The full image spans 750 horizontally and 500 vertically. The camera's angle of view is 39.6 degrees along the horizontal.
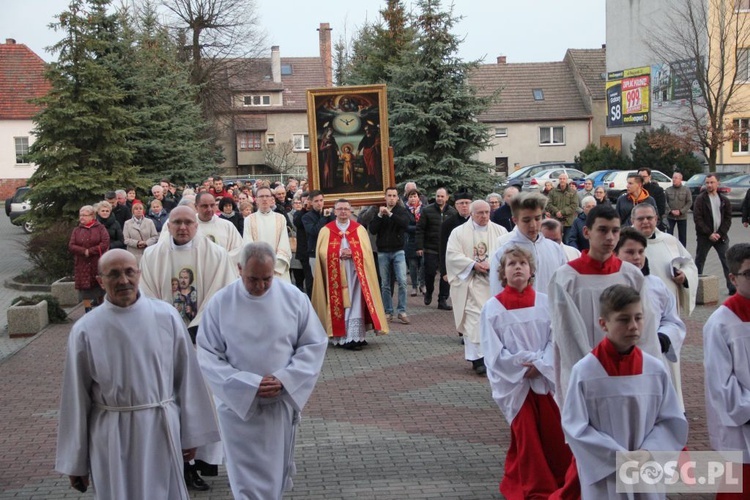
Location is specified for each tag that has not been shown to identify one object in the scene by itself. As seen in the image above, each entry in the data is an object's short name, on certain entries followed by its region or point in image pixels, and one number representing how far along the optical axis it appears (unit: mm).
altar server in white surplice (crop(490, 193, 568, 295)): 8320
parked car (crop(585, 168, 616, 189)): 40700
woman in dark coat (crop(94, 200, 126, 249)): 16719
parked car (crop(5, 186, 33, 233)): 40219
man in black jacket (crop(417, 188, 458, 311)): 16812
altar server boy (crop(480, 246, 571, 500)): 7160
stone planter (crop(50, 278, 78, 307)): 19047
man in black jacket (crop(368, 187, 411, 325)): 15758
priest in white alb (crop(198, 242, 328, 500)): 6223
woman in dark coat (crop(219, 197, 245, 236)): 16047
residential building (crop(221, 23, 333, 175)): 70188
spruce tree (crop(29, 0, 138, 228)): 24859
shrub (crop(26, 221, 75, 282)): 20922
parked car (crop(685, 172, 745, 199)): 36750
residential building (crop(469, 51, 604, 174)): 60531
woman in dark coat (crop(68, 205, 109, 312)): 15750
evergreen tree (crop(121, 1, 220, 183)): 28797
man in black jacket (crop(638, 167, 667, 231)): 18172
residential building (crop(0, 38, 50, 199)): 59531
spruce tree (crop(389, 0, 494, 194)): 24203
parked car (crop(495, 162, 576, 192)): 46750
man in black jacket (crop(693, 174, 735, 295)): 17328
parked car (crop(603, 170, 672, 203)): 38688
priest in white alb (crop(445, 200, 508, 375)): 12023
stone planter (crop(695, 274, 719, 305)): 16609
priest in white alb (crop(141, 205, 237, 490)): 8469
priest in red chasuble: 13719
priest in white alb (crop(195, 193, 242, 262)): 10367
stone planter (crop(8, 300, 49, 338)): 15742
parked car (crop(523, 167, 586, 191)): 44816
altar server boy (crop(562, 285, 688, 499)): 5297
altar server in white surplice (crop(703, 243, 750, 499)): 6074
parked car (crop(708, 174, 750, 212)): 35188
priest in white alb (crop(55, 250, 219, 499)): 5680
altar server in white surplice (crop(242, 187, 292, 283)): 13586
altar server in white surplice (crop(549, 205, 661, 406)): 6441
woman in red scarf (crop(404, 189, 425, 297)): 18562
